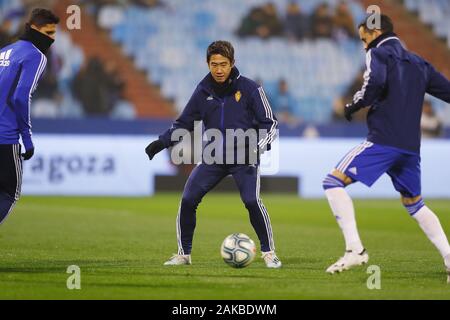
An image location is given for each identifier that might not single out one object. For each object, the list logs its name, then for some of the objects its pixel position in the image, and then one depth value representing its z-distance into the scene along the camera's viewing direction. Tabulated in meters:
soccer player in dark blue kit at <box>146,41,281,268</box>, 9.08
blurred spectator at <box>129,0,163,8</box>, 27.23
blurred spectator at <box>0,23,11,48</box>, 24.46
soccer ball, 8.93
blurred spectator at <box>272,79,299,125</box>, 25.84
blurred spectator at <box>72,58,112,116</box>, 24.19
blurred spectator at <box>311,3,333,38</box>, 27.97
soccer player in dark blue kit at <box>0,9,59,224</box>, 8.49
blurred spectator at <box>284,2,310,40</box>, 27.83
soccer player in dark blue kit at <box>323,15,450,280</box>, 8.19
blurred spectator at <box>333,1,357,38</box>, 28.14
